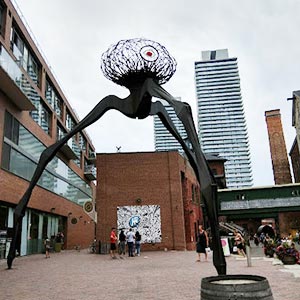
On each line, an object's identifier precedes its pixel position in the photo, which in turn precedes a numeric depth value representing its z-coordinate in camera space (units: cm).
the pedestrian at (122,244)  2016
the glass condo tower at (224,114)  13112
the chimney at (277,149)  4625
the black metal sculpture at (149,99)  579
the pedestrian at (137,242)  2047
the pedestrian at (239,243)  1758
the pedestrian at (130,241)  1888
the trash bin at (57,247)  2758
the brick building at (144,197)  2469
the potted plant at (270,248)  1726
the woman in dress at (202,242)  1505
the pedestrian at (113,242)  1781
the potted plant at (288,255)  1295
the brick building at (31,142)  1903
